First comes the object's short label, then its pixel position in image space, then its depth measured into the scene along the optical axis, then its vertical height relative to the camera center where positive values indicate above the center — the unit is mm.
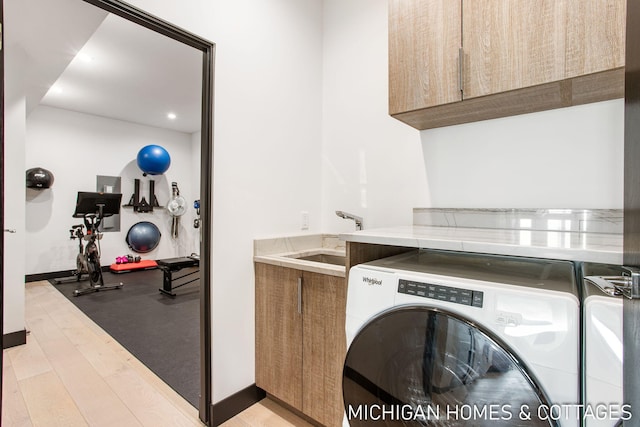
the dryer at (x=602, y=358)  625 -317
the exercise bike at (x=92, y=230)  4176 -302
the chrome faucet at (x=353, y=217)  1986 -39
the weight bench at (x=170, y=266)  3824 -722
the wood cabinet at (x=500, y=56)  1037 +615
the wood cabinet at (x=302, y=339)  1429 -665
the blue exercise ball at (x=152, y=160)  5480 +950
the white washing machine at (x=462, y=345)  712 -369
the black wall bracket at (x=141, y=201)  5699 +192
